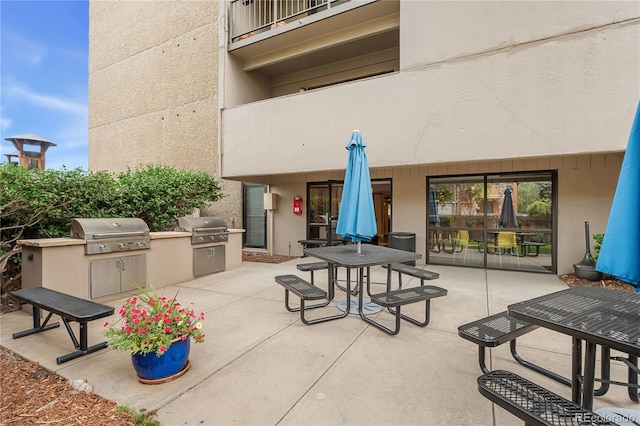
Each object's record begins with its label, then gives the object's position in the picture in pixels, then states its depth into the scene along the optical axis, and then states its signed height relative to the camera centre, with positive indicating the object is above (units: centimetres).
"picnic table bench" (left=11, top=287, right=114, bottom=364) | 287 -108
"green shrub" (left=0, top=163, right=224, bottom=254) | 451 +17
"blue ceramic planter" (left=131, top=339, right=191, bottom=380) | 252 -138
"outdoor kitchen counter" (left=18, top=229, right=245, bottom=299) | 421 -89
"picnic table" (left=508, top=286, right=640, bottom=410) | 169 -74
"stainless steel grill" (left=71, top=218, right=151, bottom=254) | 469 -46
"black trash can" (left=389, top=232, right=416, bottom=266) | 775 -91
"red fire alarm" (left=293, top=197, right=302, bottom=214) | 984 +6
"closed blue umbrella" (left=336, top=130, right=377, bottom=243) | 429 +11
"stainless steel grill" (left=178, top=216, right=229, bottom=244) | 658 -50
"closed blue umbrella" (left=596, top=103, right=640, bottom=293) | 179 -11
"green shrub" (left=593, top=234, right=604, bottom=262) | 586 -64
